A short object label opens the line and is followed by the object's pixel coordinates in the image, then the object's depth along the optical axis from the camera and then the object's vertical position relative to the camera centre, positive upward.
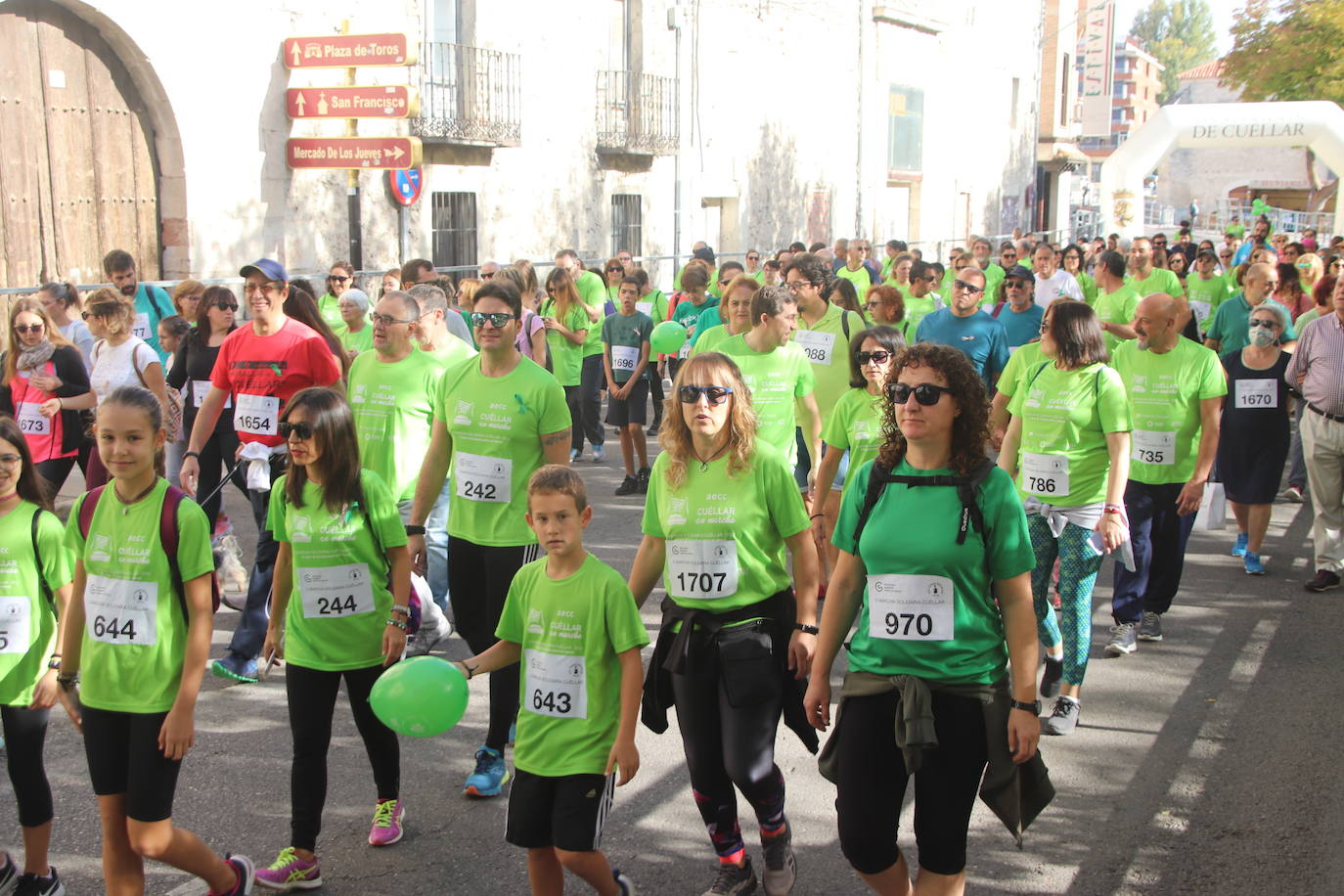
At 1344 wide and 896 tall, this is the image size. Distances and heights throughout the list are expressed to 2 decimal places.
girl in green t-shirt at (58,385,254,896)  3.88 -1.10
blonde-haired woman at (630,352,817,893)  4.20 -1.07
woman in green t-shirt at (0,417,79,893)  4.16 -1.15
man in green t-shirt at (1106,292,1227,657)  6.91 -0.92
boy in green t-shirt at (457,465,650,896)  3.83 -1.23
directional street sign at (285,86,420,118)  15.91 +1.80
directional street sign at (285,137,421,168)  15.88 +1.22
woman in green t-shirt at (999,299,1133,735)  5.91 -0.92
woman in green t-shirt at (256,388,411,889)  4.38 -1.05
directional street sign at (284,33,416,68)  15.80 +2.39
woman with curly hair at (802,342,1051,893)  3.57 -1.00
